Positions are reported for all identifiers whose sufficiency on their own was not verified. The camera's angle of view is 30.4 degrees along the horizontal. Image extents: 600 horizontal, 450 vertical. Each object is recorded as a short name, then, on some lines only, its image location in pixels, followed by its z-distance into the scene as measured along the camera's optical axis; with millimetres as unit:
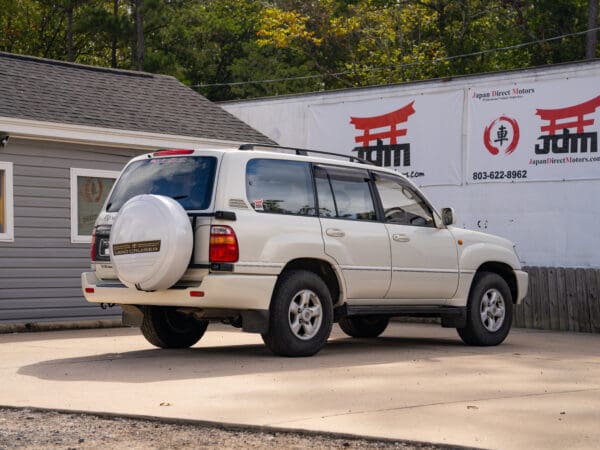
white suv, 9984
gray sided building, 15227
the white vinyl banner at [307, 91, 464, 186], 19484
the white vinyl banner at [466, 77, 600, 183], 17547
